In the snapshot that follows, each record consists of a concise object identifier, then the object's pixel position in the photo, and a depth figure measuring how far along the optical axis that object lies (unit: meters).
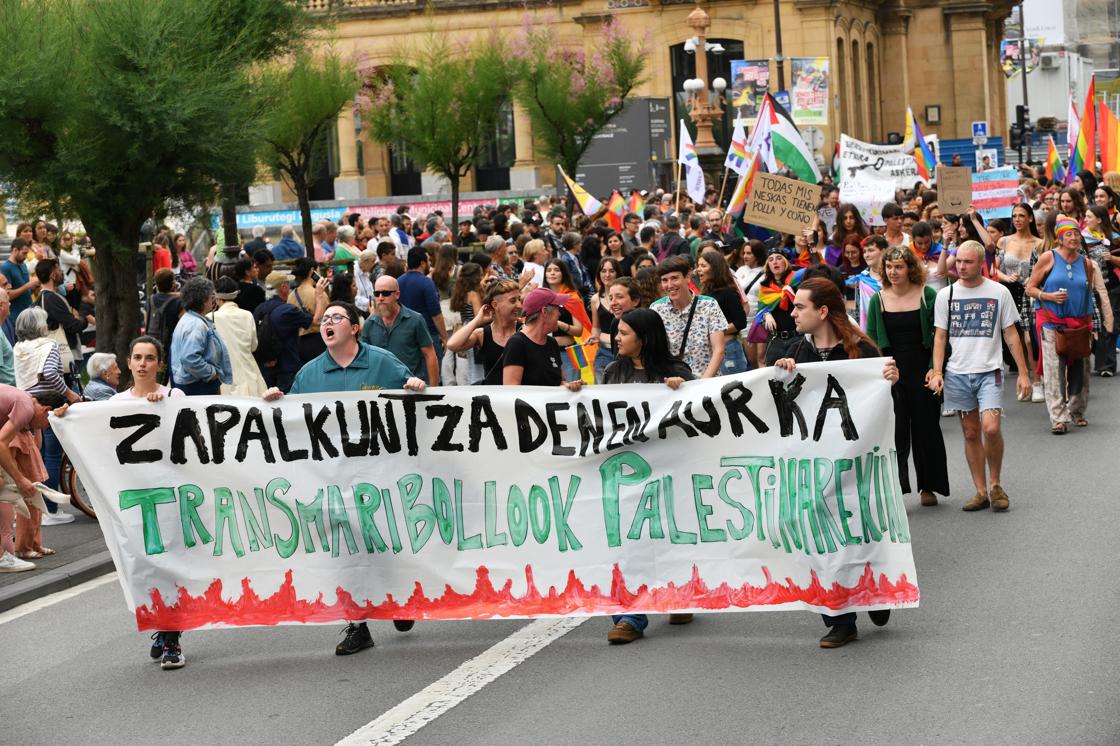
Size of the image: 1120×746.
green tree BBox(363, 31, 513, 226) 35.53
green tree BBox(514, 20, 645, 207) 39.19
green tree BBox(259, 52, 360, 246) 27.04
